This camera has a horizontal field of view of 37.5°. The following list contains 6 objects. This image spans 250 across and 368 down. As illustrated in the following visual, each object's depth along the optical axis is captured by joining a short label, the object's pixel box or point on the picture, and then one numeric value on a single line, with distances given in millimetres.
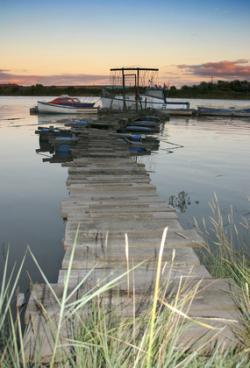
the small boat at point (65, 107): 45719
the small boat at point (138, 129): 25719
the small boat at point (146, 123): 28875
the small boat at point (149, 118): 31483
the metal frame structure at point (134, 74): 31375
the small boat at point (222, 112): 51625
